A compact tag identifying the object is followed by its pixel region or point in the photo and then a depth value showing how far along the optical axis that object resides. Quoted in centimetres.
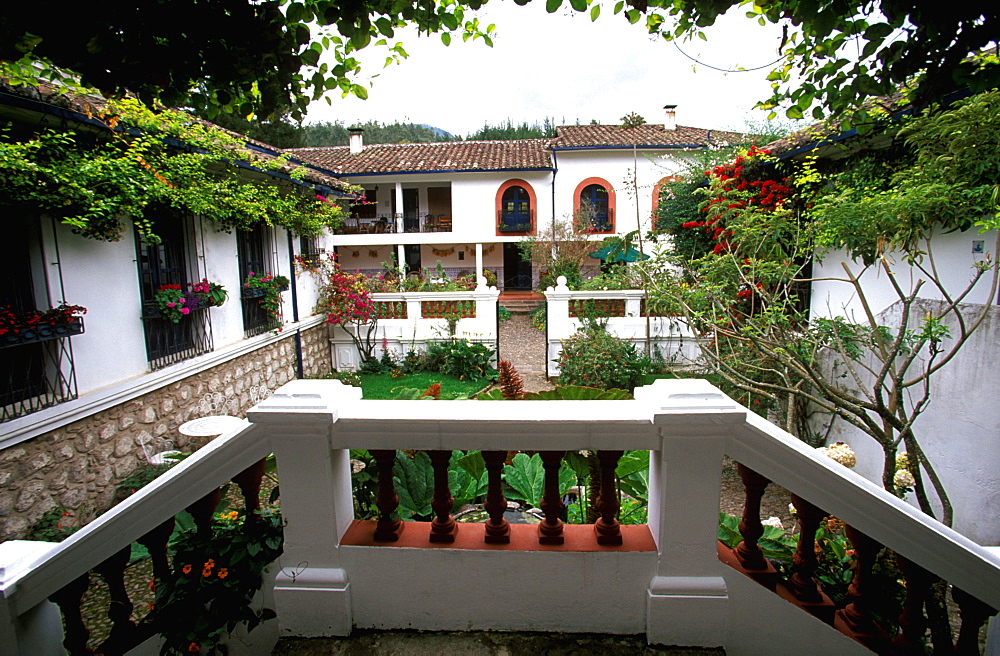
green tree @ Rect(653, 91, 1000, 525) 342
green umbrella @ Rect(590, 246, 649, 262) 1803
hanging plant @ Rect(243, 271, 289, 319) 877
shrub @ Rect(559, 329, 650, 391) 919
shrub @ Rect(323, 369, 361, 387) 1040
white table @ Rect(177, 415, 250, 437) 643
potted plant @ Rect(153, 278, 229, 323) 645
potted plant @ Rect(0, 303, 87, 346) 440
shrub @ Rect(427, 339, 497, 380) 1111
